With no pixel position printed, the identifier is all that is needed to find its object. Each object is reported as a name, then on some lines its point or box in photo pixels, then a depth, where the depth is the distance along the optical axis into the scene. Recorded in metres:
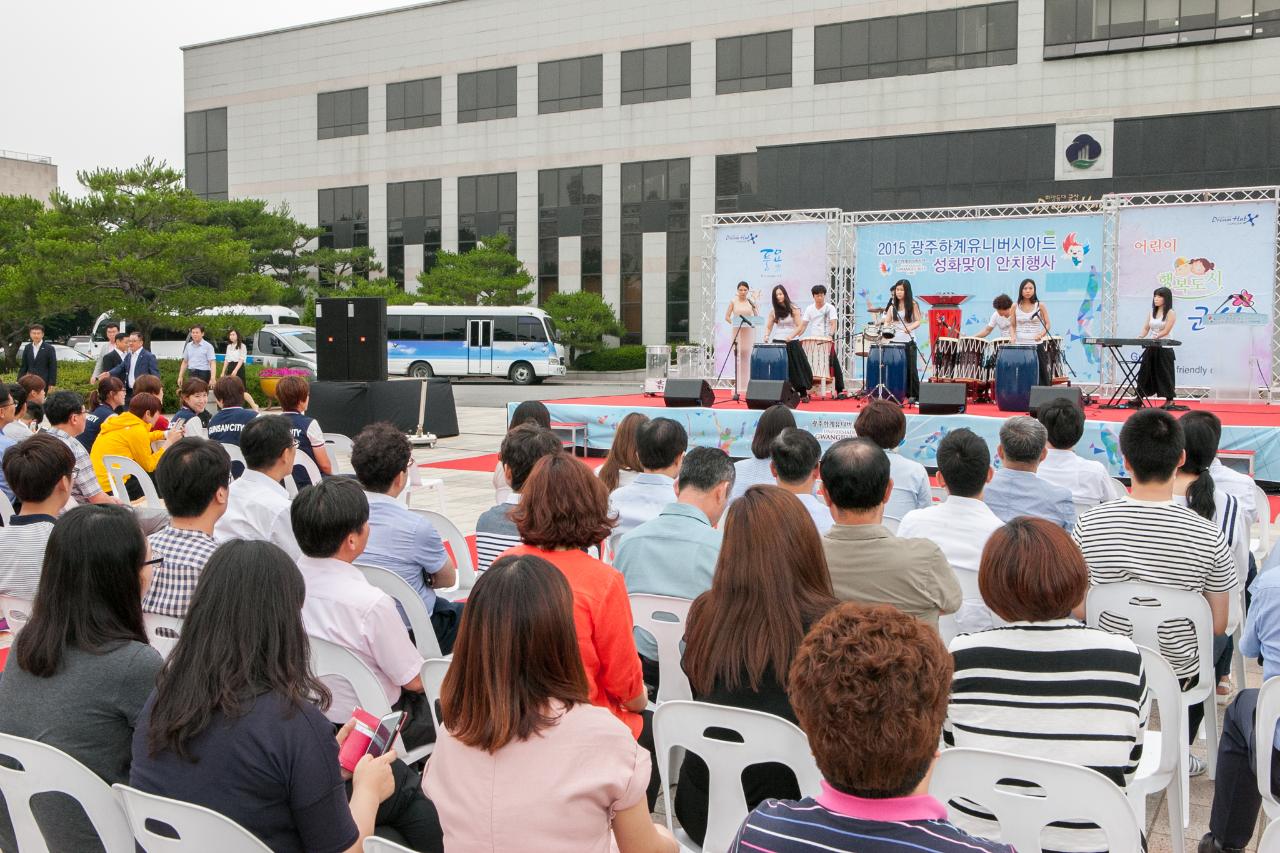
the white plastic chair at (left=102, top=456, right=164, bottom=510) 7.20
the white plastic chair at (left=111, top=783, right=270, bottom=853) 2.02
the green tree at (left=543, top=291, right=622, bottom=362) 34.91
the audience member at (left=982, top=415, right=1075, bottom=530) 4.86
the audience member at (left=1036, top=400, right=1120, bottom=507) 5.54
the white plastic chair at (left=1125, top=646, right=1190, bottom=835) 3.01
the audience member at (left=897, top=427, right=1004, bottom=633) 3.99
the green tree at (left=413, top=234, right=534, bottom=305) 34.00
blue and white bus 30.30
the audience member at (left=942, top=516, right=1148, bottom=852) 2.59
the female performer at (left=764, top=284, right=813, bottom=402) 13.77
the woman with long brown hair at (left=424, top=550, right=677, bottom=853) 2.01
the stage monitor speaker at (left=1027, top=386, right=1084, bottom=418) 11.00
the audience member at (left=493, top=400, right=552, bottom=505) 5.76
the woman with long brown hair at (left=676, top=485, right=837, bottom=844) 2.74
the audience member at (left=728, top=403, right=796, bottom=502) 5.58
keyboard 12.14
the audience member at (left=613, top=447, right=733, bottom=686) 3.66
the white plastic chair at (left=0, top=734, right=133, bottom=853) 2.25
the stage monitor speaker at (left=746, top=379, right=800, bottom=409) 12.41
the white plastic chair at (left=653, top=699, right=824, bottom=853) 2.45
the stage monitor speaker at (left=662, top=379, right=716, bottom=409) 12.77
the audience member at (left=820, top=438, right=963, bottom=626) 3.36
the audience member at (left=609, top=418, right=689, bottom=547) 4.73
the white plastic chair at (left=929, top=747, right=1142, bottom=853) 2.13
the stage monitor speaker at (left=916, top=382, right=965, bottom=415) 11.59
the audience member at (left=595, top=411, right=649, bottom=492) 5.31
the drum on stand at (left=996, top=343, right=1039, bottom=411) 12.38
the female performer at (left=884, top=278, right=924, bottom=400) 13.25
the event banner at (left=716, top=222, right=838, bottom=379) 16.38
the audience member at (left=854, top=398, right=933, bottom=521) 5.52
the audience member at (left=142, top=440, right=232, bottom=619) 3.46
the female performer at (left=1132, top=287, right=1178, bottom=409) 12.45
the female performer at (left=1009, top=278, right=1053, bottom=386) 12.83
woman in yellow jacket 7.77
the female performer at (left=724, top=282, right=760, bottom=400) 14.99
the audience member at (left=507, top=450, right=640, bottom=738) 2.96
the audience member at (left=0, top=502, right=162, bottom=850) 2.50
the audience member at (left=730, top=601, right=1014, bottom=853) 1.62
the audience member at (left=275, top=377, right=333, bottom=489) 7.28
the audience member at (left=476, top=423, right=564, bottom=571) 4.50
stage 10.23
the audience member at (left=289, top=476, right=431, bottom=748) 3.18
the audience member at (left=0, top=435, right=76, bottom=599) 4.15
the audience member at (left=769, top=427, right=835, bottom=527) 4.37
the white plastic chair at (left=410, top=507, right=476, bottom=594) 5.22
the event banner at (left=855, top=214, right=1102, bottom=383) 14.72
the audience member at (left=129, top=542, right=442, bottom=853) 2.17
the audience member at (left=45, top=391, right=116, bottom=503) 6.48
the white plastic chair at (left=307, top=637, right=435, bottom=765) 3.04
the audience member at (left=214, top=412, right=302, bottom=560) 4.93
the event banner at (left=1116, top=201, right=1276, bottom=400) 13.58
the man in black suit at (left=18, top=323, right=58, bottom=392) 14.06
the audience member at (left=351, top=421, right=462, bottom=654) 4.18
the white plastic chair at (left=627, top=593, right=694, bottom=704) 3.50
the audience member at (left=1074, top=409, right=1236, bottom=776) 3.65
